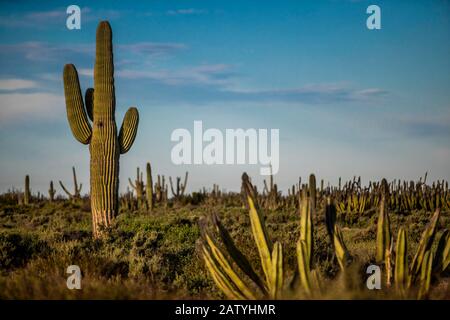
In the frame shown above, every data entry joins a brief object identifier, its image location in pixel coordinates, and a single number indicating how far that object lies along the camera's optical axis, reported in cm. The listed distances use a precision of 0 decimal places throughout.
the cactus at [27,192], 3292
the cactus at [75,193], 3325
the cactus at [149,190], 2911
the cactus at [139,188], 3025
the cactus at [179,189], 3259
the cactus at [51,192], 3431
